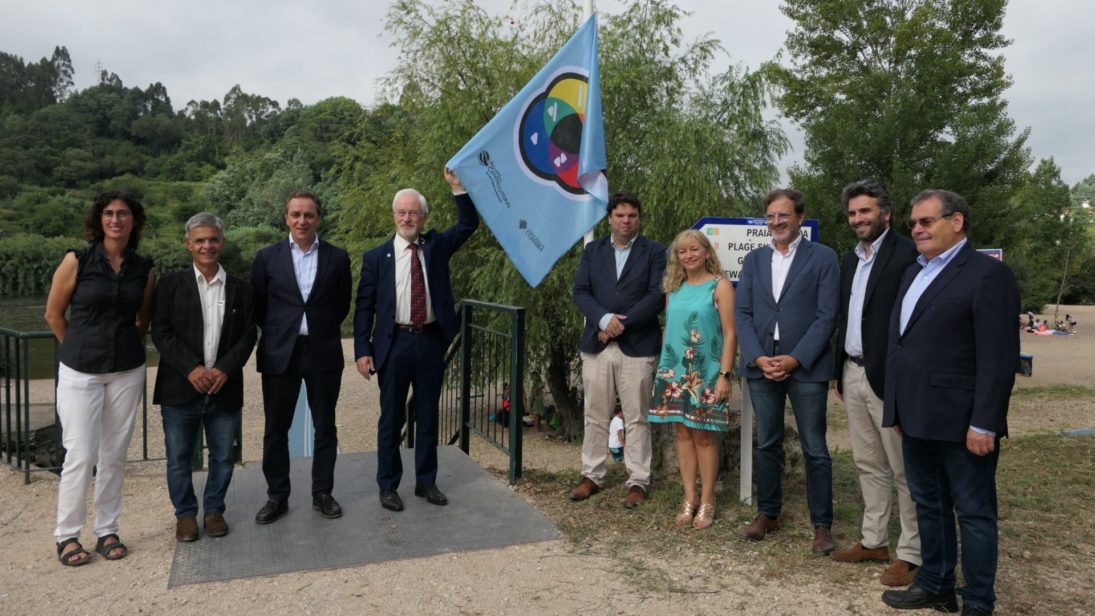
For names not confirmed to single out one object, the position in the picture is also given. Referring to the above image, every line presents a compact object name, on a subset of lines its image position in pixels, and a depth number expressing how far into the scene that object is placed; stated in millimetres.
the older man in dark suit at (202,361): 3787
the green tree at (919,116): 16766
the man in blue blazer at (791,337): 3762
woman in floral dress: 4113
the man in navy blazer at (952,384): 2848
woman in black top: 3562
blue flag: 4730
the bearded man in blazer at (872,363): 3439
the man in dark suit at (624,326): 4402
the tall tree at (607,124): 10164
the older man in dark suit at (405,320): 4277
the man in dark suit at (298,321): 4039
